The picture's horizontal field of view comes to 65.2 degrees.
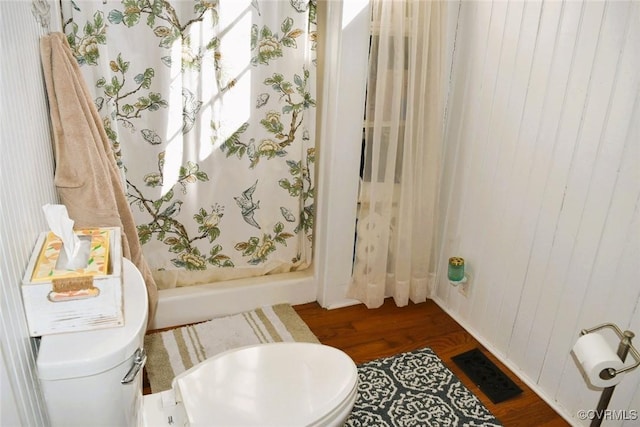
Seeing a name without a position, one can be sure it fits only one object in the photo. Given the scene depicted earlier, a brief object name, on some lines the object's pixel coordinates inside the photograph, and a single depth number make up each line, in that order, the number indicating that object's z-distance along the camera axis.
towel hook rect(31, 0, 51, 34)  1.49
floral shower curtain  1.99
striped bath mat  2.15
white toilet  1.14
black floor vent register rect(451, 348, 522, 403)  2.08
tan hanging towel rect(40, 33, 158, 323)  1.59
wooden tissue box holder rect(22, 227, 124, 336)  1.09
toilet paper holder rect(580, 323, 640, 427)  1.49
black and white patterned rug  1.94
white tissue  1.16
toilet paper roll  1.49
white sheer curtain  2.21
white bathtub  2.39
